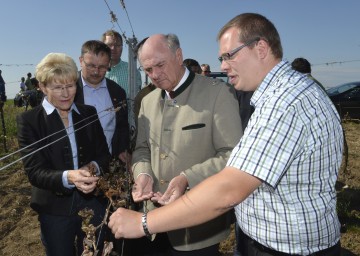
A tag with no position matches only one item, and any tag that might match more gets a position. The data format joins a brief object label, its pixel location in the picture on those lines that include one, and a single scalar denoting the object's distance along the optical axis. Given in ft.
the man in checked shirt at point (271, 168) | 4.27
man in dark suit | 11.18
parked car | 44.60
